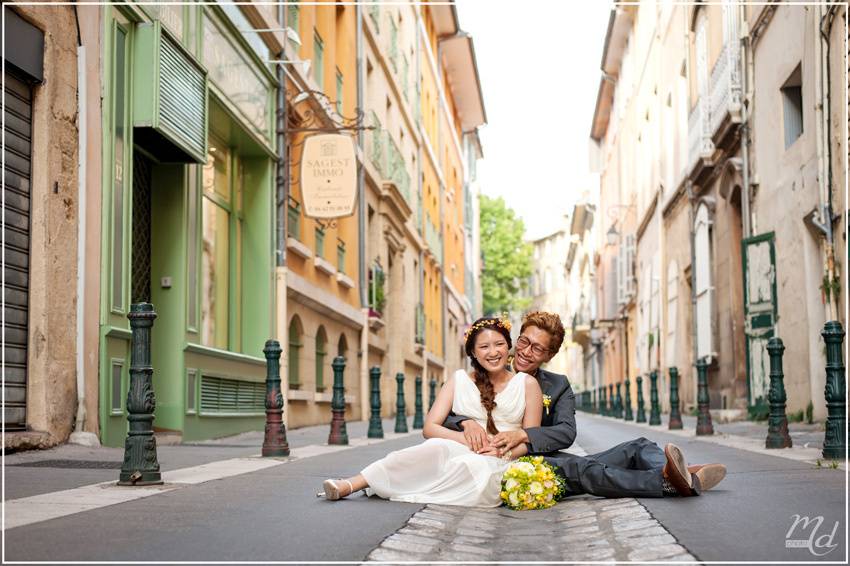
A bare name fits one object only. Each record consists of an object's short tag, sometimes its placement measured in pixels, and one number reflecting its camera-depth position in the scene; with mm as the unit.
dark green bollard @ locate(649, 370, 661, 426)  19380
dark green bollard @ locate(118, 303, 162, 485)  6742
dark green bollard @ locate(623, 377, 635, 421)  24966
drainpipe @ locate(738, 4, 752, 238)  19938
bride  6000
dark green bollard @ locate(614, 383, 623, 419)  27172
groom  6113
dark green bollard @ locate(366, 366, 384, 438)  14992
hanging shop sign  17953
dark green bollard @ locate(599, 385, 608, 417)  33044
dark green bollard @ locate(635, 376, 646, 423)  21766
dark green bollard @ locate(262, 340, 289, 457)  9844
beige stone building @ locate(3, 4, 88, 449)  9203
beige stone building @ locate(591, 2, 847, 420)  15656
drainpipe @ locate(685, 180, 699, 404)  25672
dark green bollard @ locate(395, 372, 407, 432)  17578
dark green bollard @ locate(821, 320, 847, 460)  8594
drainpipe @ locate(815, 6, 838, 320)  14547
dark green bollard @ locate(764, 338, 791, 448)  10453
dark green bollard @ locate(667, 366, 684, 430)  17641
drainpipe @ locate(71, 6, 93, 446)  9836
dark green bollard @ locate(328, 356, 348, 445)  12789
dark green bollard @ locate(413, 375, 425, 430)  19598
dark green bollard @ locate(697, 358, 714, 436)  15000
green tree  70938
